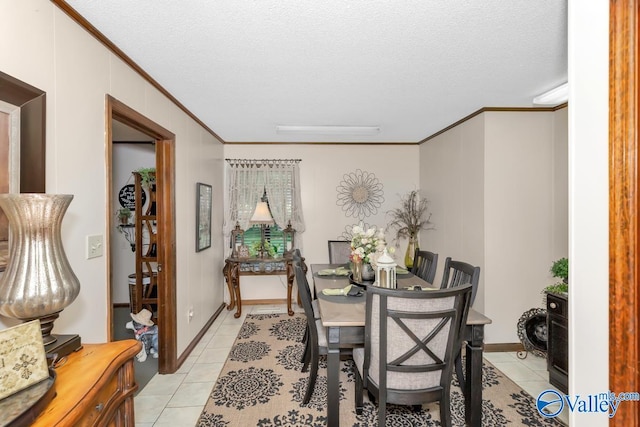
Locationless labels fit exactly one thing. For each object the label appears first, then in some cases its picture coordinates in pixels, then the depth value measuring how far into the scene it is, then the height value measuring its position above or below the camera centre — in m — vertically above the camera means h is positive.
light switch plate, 1.74 -0.20
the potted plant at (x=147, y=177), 3.67 +0.43
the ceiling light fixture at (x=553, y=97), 2.55 +1.02
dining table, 1.88 -0.84
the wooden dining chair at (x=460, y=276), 2.28 -0.53
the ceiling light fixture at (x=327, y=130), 3.79 +1.04
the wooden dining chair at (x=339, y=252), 3.86 -0.51
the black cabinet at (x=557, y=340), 2.34 -1.03
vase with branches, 4.59 -0.12
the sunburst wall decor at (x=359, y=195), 4.83 +0.27
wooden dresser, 0.82 -0.54
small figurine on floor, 3.19 -1.27
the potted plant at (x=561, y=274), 2.48 -0.53
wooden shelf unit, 3.40 -0.53
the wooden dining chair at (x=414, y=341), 1.63 -0.72
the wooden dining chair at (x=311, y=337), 2.23 -0.96
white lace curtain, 4.68 +0.39
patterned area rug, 2.16 -1.48
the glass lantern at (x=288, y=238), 4.72 -0.41
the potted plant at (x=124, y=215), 4.45 -0.04
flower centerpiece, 2.70 -0.35
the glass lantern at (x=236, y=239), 4.59 -0.42
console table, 4.32 -0.83
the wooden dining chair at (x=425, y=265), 3.03 -0.56
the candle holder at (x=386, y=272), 2.23 -0.44
